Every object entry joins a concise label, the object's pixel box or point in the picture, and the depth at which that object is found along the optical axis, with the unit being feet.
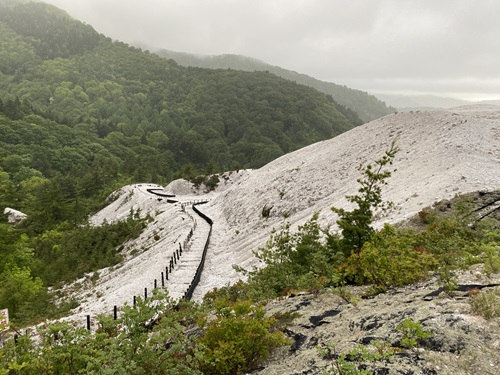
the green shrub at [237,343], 20.47
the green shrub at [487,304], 18.75
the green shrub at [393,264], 27.89
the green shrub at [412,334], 17.40
